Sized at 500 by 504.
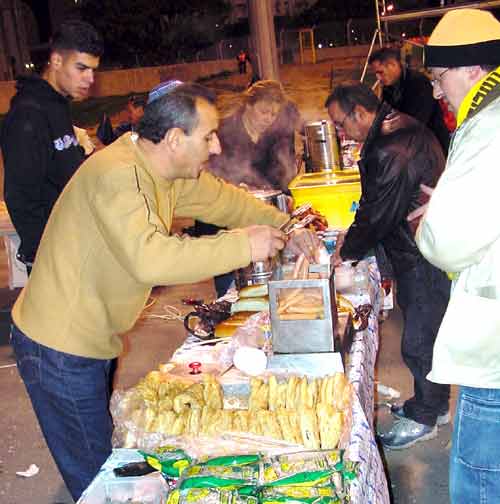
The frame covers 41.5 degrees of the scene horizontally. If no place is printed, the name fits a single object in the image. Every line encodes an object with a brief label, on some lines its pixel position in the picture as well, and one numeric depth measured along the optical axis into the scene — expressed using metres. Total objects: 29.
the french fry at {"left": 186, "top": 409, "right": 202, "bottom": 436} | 2.00
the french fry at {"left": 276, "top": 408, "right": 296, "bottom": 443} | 1.94
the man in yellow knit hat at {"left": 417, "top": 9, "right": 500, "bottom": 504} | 1.64
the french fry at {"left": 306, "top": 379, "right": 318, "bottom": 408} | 2.10
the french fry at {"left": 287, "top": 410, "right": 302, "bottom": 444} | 1.94
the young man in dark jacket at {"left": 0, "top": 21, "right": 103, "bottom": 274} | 3.44
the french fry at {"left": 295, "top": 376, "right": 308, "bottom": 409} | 2.09
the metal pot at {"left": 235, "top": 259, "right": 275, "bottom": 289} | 3.34
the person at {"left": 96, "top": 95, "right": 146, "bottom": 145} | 7.50
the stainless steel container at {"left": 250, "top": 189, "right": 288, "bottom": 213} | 4.27
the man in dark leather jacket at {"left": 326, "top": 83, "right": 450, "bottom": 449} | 3.29
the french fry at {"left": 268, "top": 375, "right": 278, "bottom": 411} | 2.14
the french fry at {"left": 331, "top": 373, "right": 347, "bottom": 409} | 2.10
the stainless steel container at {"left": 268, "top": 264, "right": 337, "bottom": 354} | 2.27
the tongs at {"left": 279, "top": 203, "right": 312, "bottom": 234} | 2.92
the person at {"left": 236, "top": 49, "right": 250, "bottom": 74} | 29.92
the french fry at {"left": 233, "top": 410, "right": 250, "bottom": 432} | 1.99
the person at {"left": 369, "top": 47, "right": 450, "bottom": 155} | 6.19
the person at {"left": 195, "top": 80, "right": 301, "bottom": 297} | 4.98
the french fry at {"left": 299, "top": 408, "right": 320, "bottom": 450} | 1.91
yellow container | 4.75
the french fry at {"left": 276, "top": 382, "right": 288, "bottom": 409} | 2.14
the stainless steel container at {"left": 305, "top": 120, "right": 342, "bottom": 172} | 5.81
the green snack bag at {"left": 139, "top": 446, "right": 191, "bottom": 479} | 1.83
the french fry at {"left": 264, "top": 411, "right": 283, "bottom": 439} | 1.95
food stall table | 1.86
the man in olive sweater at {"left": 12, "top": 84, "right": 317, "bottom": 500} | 1.97
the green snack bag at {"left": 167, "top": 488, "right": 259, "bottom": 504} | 1.64
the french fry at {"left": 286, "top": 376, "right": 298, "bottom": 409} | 2.13
